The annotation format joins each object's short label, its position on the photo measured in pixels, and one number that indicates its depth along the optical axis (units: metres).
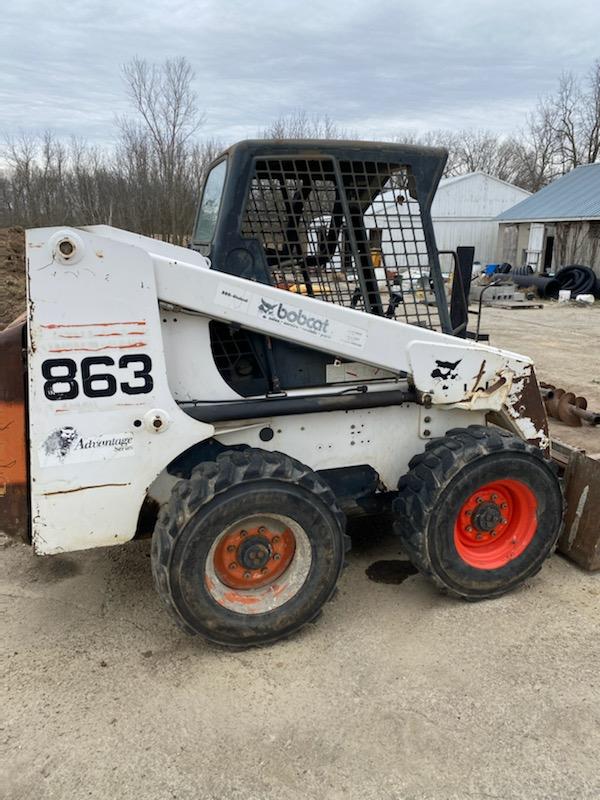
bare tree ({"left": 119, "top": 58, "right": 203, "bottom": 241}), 28.47
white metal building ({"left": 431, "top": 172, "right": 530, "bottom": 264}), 30.88
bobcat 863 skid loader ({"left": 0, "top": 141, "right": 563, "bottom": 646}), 2.70
